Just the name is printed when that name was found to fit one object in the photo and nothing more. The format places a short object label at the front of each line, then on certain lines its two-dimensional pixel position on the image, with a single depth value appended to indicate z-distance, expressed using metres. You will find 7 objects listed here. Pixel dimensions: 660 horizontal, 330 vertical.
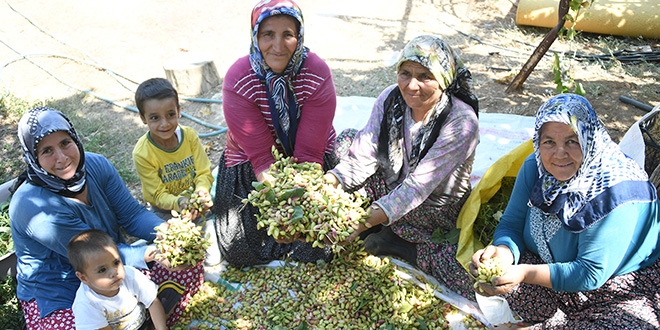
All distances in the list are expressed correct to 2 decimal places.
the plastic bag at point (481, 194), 2.88
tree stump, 5.31
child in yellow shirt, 3.22
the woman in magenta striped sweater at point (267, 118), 2.83
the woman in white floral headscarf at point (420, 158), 2.65
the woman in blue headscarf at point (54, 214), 2.46
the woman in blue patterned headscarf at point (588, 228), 2.13
